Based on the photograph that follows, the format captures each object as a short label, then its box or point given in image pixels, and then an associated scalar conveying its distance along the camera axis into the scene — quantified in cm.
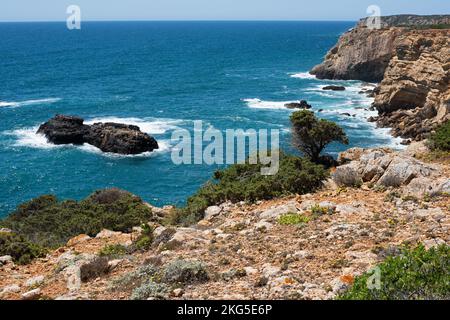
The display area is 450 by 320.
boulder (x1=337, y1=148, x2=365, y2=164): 2843
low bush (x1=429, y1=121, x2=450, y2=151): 2209
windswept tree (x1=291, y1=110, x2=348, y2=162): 2964
